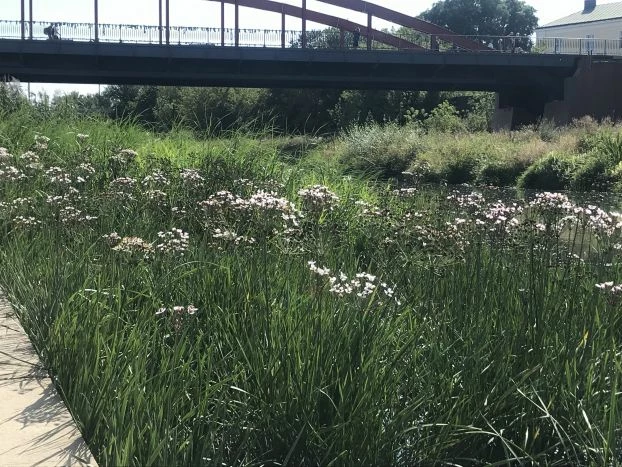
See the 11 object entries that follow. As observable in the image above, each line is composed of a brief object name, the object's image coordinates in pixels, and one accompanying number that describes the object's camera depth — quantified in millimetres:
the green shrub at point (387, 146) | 36562
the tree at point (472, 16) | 110562
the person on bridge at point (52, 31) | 46816
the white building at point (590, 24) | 95812
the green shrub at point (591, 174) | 27672
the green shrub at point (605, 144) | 29328
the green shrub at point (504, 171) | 32562
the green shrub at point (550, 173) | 29453
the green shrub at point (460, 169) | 34625
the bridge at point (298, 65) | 44156
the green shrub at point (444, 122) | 51344
